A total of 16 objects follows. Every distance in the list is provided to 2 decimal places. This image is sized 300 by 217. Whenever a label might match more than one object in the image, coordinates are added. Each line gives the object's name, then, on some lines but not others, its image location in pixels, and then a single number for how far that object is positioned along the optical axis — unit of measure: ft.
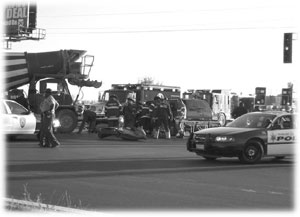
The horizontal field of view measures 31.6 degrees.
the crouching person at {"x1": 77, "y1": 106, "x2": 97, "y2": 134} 77.15
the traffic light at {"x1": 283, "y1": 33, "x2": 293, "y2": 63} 89.81
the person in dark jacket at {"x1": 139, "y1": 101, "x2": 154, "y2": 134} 77.66
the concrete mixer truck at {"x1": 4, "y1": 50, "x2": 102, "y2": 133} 74.49
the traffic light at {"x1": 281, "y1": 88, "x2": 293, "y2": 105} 136.99
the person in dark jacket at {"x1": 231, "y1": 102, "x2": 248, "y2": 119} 86.53
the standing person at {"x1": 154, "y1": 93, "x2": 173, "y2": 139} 72.43
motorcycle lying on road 67.56
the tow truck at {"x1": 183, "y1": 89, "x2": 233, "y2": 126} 112.78
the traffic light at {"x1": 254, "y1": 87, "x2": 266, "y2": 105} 156.25
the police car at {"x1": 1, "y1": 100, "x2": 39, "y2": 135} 58.03
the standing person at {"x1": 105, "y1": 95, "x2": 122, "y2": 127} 73.05
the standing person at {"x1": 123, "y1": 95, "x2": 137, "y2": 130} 71.46
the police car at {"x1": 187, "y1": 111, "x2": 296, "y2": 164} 44.65
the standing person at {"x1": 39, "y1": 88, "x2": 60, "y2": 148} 53.83
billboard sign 168.04
